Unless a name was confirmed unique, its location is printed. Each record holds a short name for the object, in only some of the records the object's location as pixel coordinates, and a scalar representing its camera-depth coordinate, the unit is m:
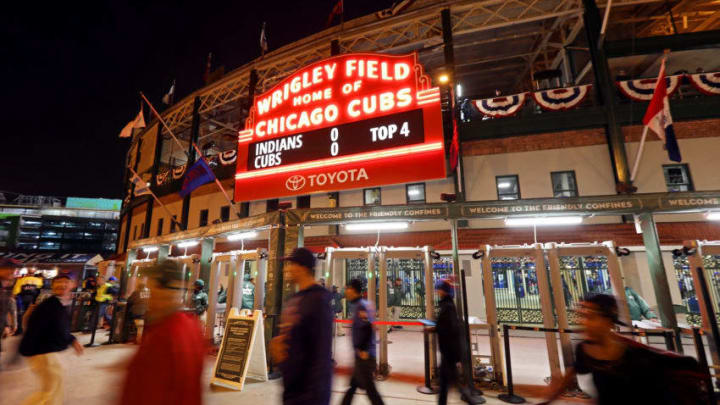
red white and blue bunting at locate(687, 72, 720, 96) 11.95
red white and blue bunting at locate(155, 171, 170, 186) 21.89
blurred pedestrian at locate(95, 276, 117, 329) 11.70
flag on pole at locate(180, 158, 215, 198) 11.70
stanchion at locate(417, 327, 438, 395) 6.14
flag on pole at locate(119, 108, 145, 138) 12.99
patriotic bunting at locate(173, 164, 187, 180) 20.30
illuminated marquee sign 9.02
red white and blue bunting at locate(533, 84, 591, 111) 12.97
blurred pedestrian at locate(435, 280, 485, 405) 4.97
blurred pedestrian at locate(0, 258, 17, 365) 5.87
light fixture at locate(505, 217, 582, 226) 6.91
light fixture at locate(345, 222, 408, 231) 7.43
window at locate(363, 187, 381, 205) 15.49
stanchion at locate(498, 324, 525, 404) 5.70
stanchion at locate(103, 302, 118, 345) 10.85
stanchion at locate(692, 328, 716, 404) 4.55
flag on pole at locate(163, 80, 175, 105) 21.89
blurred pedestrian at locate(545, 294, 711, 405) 2.28
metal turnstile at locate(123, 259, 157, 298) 12.75
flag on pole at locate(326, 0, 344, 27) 15.63
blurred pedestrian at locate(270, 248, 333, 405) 2.41
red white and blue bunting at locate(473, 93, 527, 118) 13.40
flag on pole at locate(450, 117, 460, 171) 10.95
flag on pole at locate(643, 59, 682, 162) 7.42
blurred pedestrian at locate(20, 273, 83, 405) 4.49
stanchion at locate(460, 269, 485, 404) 5.78
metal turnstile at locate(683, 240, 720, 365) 5.13
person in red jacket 1.97
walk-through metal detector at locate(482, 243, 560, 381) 6.41
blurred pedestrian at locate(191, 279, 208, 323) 9.18
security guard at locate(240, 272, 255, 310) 11.83
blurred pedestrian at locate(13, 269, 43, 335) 12.39
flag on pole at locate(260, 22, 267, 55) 17.50
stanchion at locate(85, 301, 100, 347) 10.28
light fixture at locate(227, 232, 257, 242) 9.06
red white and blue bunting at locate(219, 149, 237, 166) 18.23
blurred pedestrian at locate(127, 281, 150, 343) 10.61
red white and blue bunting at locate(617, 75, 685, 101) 12.37
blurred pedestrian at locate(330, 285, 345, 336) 11.75
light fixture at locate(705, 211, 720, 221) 6.25
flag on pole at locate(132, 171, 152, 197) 12.61
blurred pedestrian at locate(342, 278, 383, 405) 4.19
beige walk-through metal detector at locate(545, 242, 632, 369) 6.26
